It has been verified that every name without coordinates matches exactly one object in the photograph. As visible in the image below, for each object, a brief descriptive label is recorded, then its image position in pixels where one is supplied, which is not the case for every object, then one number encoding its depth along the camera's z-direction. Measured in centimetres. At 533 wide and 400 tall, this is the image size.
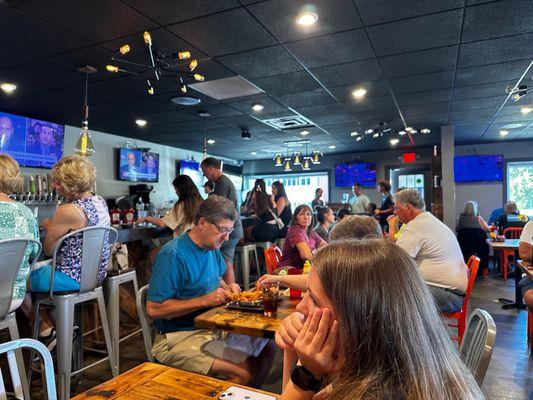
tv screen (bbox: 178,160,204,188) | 904
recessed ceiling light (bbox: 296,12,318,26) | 279
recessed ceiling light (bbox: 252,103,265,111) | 524
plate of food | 183
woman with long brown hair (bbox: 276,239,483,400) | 69
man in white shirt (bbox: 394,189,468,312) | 281
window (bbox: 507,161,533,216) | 878
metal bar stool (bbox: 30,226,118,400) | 224
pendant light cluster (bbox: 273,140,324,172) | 786
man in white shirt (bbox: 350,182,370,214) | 813
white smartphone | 103
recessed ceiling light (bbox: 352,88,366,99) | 470
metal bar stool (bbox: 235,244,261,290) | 475
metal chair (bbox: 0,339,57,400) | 111
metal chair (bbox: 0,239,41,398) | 184
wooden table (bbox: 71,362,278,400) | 105
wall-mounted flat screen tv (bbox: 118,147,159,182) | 741
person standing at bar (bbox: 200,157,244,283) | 423
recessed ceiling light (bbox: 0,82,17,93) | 437
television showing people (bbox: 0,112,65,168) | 541
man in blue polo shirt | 174
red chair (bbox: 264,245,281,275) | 298
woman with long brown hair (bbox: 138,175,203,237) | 370
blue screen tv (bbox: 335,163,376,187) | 992
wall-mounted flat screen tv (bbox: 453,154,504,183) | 880
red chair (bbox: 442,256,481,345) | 283
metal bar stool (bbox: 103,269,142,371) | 280
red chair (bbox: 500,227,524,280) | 627
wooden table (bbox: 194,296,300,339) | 157
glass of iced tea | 177
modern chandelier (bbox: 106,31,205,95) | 318
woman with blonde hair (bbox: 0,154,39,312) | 201
